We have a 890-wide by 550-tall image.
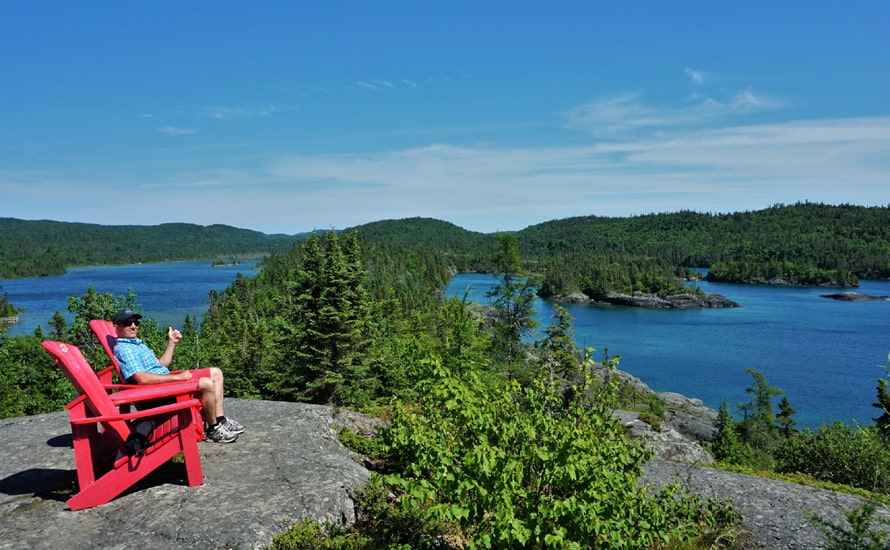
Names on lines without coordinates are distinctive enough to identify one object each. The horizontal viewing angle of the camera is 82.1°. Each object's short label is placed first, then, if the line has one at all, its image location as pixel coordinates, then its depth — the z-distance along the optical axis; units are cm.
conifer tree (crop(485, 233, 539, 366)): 3177
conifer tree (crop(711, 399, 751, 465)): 3171
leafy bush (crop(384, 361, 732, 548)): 405
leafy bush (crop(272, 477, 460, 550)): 545
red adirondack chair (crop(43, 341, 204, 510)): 550
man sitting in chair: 635
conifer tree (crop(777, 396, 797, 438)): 4309
